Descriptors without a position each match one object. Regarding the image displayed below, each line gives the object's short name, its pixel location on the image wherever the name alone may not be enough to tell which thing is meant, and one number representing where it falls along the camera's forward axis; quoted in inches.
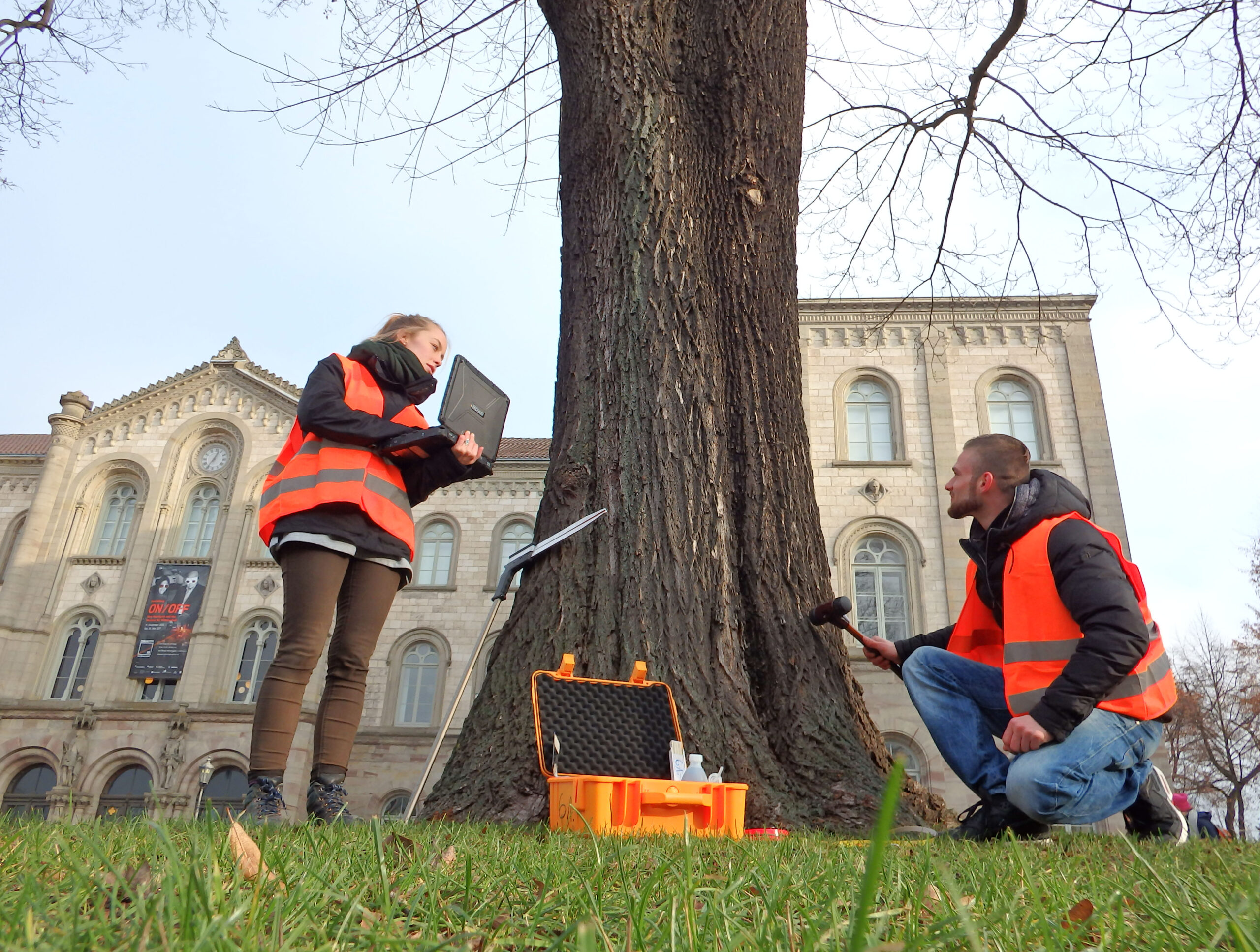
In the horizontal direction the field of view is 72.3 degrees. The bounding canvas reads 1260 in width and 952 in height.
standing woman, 123.3
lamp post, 806.5
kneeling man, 114.3
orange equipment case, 121.4
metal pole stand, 149.3
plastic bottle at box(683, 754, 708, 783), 127.6
